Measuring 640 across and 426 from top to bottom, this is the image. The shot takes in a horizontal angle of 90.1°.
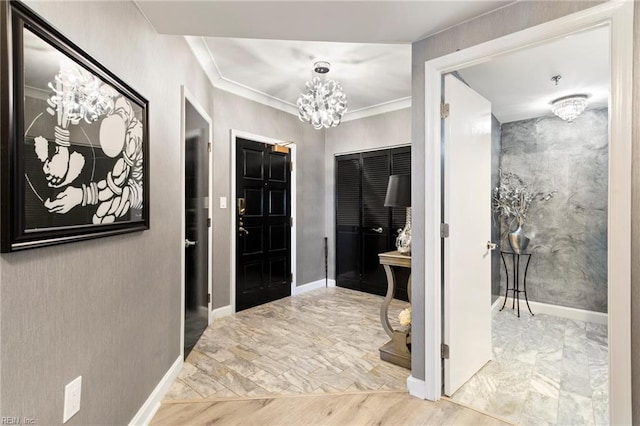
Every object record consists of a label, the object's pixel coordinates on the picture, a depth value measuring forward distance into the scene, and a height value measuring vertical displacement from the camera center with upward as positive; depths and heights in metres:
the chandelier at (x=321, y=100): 3.02 +1.04
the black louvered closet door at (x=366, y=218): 4.29 -0.13
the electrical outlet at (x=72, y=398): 1.22 -0.74
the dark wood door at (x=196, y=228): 2.63 -0.17
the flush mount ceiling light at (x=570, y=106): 3.04 +0.99
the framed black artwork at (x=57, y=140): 0.96 +0.26
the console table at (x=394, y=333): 2.45 -0.99
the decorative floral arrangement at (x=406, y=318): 2.45 -0.84
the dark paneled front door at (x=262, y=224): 3.76 -0.18
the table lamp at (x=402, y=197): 2.63 +0.10
